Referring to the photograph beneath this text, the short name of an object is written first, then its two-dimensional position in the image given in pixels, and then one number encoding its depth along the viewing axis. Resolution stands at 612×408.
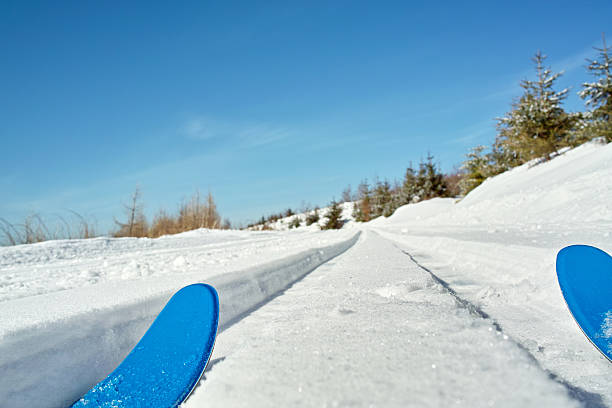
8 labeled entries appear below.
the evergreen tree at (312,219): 33.38
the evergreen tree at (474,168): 19.20
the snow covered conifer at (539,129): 10.82
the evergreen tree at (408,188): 29.14
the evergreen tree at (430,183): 26.88
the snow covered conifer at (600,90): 10.05
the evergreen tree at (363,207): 36.67
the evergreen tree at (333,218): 29.92
